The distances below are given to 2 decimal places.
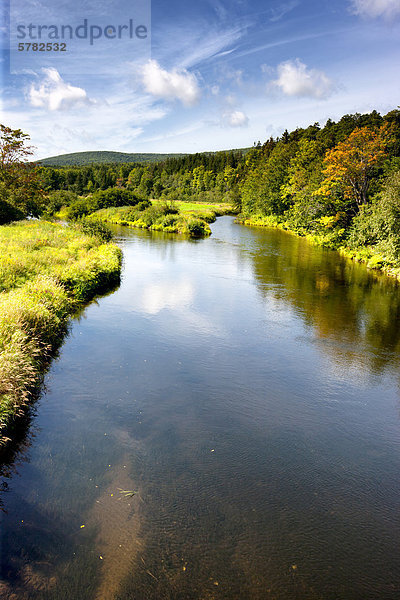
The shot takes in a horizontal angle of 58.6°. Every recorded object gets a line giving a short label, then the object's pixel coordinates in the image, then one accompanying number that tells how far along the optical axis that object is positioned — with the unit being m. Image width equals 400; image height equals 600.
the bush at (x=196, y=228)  45.84
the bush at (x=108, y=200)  62.67
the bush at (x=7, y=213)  31.17
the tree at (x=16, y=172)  39.59
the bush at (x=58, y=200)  60.75
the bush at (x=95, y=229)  28.78
